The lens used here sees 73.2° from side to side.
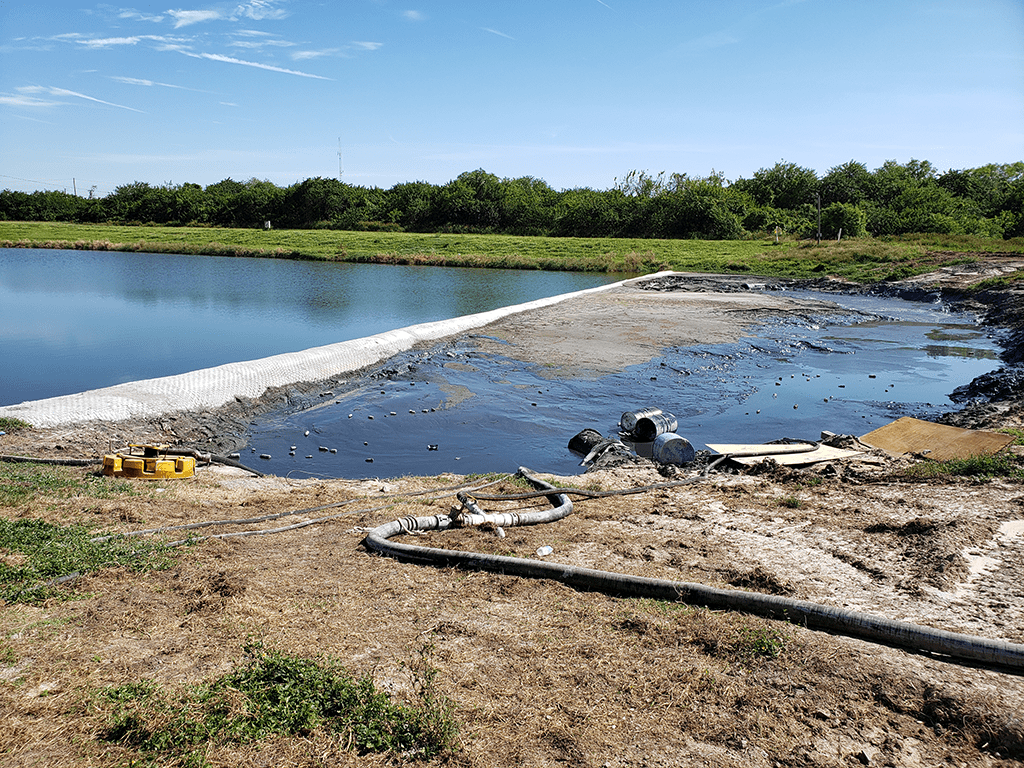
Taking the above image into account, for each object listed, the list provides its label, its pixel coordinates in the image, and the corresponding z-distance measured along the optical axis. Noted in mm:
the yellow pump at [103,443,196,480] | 6879
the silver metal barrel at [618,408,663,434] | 9938
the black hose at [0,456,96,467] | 7120
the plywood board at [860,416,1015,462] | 8016
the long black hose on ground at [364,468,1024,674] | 3613
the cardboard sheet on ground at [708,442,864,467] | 8094
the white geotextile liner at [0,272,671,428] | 8500
